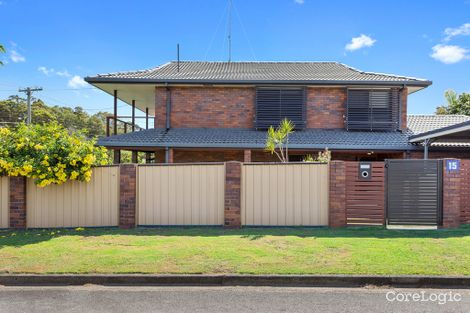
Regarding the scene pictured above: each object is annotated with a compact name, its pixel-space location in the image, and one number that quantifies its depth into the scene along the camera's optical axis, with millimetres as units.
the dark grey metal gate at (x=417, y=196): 7531
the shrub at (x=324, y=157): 8883
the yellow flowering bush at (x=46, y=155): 7285
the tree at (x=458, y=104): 30806
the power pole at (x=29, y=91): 32050
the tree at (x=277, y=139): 10258
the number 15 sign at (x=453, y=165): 7453
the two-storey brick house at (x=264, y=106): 12500
